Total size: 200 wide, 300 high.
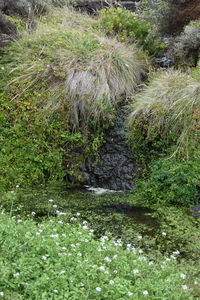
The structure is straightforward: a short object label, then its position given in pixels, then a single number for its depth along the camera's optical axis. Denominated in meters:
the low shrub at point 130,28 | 9.37
